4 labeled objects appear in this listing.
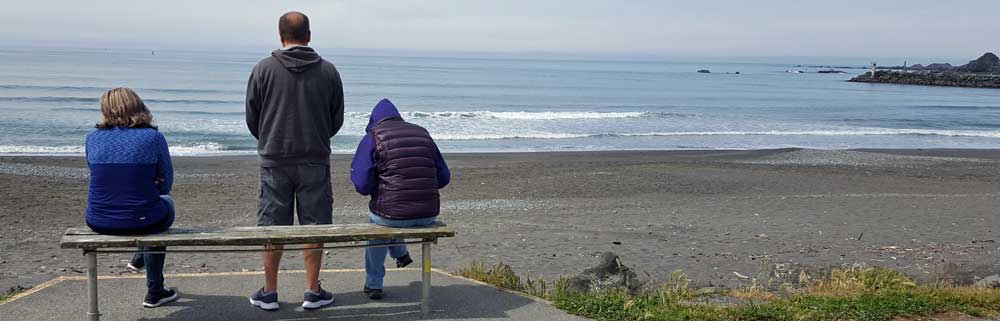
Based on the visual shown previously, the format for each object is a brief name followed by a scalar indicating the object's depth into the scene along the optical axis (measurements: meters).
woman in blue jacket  4.75
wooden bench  4.70
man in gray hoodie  5.04
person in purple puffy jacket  5.14
